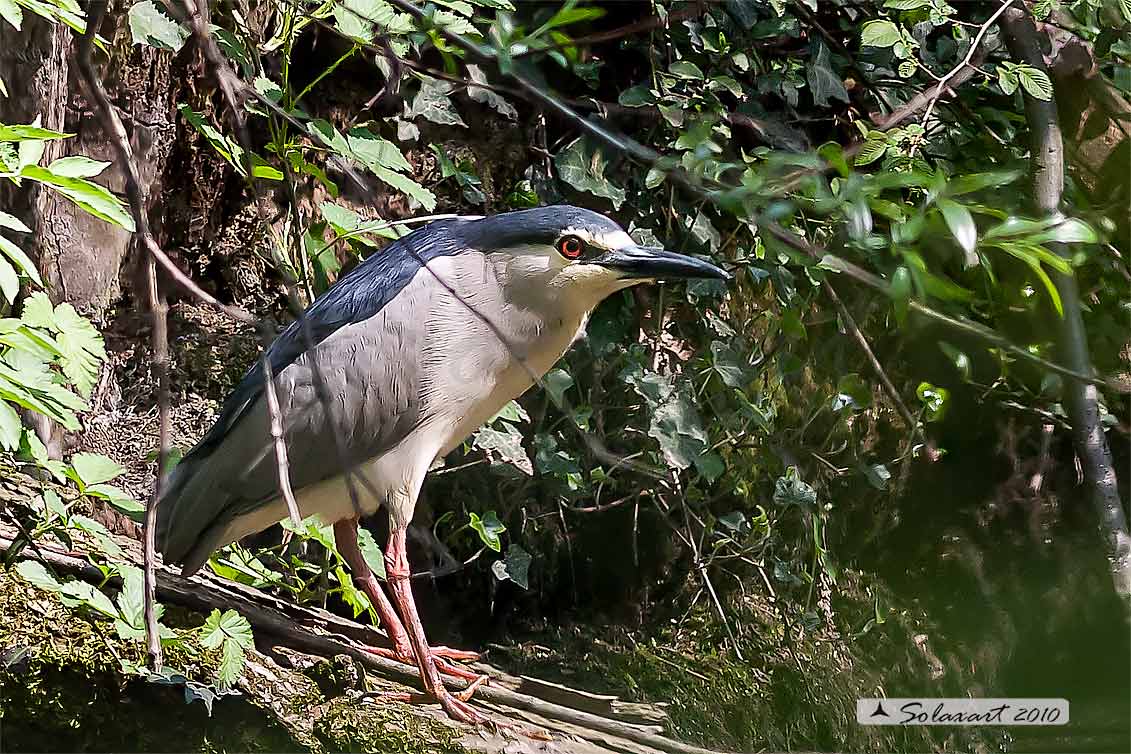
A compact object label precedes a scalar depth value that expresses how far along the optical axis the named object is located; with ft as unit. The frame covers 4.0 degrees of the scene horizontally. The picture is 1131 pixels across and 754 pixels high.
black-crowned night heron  28.31
